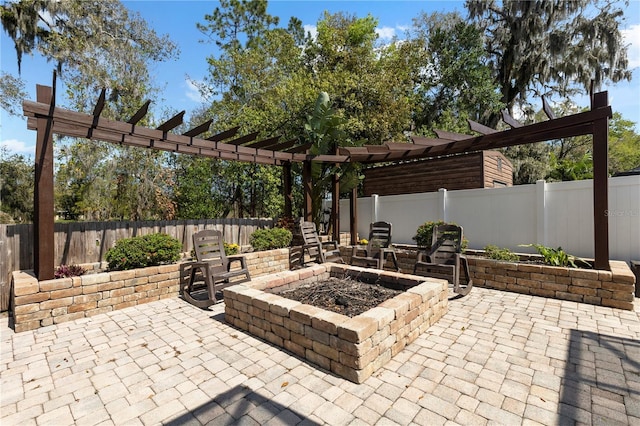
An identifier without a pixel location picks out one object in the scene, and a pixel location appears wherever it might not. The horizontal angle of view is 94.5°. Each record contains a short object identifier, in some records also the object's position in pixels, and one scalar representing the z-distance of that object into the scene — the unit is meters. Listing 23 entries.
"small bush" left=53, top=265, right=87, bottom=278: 4.37
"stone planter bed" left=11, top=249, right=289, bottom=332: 3.77
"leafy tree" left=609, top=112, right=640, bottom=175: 21.68
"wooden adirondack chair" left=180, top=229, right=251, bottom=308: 4.55
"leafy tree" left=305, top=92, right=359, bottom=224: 8.12
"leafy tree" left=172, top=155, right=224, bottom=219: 10.13
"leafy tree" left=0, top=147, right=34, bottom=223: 13.66
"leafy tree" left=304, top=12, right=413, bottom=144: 11.19
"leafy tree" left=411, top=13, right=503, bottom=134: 13.60
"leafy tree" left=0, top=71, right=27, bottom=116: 10.46
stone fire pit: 2.58
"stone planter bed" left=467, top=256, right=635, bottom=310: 4.27
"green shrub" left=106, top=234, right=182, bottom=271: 4.75
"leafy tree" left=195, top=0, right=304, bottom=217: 10.44
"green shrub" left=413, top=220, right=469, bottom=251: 6.35
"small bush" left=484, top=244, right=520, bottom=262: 5.60
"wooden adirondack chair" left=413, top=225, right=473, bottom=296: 5.00
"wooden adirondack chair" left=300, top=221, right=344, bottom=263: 6.73
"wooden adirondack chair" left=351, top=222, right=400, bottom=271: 6.10
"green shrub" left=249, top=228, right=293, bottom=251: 6.84
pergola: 4.05
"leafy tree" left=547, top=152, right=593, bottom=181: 8.98
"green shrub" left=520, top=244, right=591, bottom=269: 5.01
